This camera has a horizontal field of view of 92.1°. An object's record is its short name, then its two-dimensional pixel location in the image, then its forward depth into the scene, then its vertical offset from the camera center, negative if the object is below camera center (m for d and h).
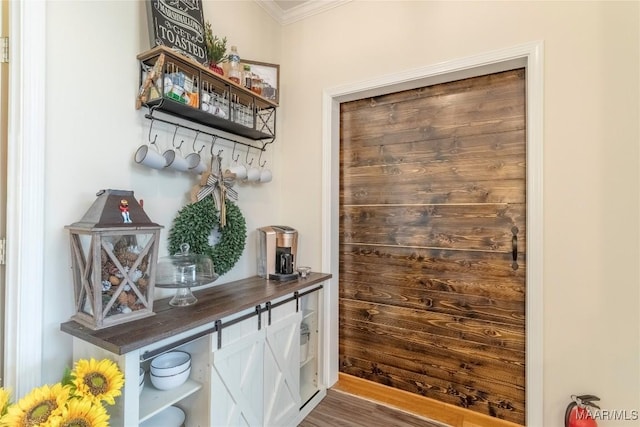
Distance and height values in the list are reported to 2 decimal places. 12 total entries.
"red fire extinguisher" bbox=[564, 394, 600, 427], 1.42 -0.93
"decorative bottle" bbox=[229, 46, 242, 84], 1.81 +0.86
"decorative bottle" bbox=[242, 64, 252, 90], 1.92 +0.87
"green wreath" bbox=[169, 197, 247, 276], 1.60 -0.10
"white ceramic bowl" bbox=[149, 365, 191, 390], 1.25 -0.68
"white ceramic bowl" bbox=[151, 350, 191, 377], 1.25 -0.65
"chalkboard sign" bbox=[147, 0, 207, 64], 1.46 +0.94
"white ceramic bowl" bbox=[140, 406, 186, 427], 1.30 -0.88
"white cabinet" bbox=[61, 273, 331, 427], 1.07 -0.62
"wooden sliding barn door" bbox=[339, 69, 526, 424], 1.79 -0.17
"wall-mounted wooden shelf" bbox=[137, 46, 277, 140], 1.41 +0.62
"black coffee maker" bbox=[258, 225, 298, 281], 1.99 -0.26
